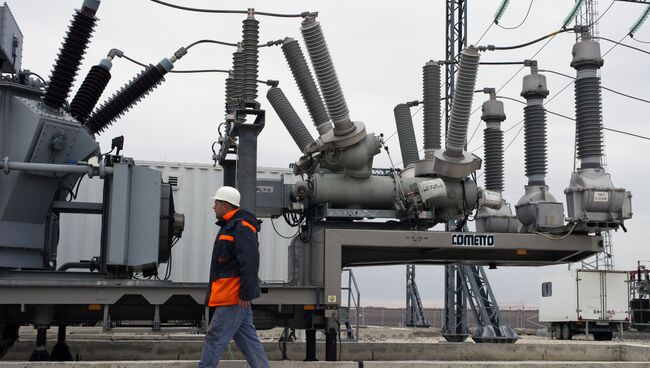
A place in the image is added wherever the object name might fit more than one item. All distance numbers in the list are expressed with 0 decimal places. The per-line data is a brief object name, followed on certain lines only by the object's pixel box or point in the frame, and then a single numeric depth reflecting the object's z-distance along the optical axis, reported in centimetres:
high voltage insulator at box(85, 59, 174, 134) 1027
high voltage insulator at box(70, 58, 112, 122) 961
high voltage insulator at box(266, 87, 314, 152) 1080
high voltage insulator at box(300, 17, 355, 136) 922
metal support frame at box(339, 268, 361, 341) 1098
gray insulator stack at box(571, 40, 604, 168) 996
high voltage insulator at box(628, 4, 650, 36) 2258
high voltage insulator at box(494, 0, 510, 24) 1903
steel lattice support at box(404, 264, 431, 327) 2698
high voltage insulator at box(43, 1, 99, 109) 927
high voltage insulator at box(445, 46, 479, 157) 939
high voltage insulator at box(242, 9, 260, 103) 930
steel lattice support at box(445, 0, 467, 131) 2053
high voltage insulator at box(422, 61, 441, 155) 1081
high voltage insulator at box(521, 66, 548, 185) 1060
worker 672
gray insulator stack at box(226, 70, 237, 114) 971
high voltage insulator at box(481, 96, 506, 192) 1132
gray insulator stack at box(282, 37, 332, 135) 991
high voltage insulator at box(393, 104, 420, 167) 1140
